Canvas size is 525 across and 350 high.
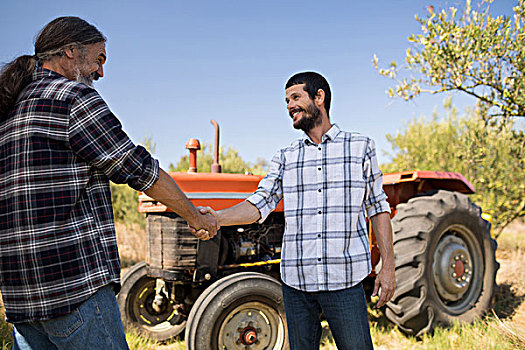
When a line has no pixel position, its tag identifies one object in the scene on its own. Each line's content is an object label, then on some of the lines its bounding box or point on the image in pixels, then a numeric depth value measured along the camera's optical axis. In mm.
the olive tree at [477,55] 4852
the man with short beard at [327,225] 2043
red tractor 3242
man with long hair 1484
